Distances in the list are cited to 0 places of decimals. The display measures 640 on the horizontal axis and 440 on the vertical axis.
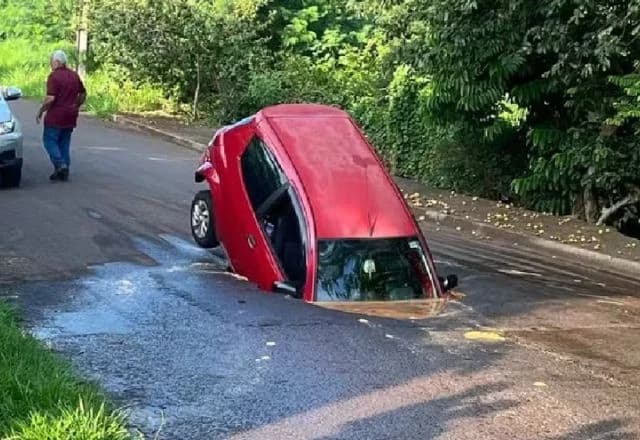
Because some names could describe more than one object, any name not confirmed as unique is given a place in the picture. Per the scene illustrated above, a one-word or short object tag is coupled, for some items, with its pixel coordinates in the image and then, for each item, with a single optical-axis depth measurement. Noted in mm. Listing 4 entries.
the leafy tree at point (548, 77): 13219
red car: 8805
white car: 13766
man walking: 14797
